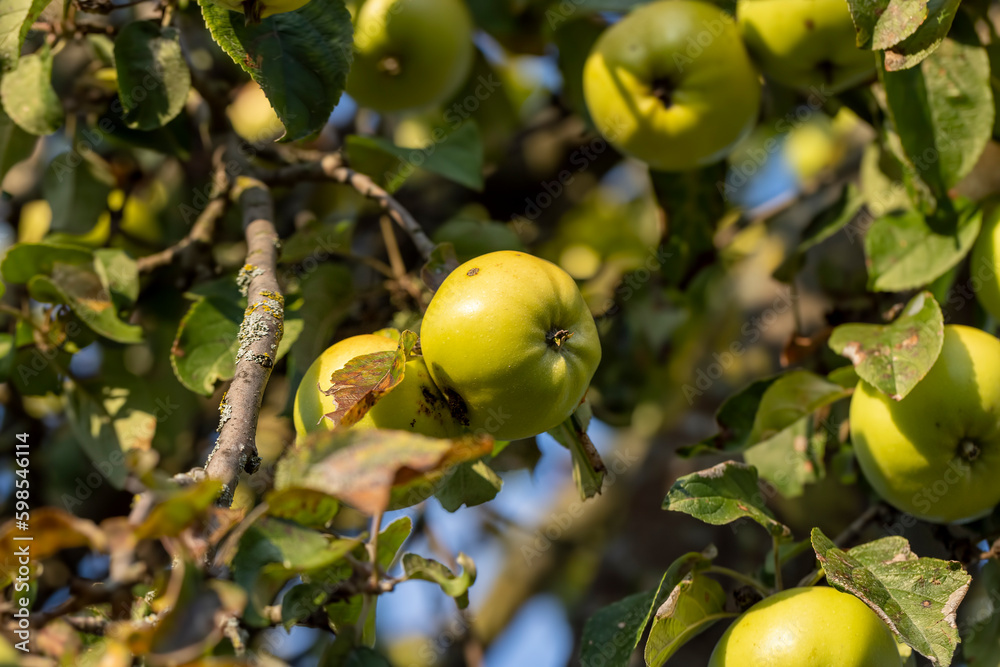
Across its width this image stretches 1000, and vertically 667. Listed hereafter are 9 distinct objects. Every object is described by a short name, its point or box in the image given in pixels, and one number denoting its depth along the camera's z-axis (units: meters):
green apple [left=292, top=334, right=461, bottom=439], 1.96
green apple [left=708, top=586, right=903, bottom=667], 1.95
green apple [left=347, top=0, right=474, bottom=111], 2.15
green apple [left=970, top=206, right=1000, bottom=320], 2.06
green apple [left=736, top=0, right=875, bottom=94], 2.08
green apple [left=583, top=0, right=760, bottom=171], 2.10
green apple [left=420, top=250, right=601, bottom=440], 1.94
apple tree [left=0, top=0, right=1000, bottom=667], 1.92
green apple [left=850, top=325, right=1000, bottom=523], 2.02
